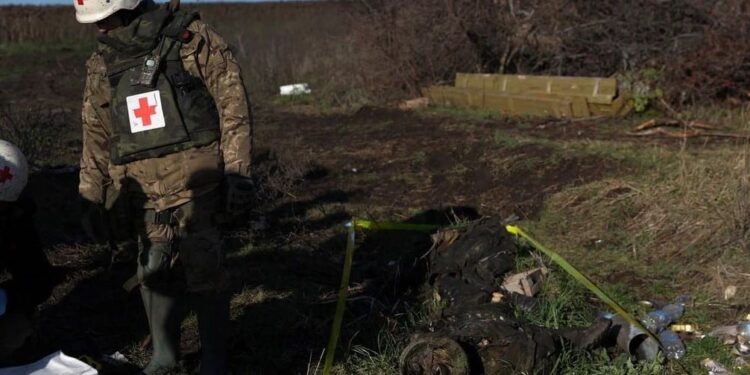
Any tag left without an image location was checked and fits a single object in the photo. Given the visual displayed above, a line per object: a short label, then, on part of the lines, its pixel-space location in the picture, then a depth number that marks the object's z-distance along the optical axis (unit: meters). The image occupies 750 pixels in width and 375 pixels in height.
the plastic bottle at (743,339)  4.44
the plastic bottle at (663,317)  4.79
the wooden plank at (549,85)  11.34
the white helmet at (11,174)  3.55
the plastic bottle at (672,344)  4.47
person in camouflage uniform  3.79
